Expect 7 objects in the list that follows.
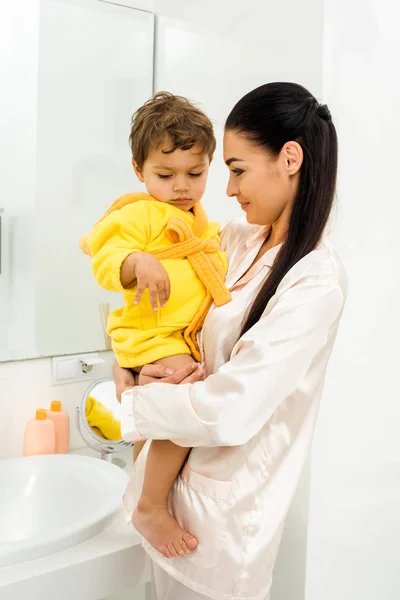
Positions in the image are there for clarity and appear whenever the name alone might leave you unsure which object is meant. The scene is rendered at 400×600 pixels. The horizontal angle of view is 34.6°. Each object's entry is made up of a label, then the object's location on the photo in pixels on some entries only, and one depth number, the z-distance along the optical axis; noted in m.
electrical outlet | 1.83
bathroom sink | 1.56
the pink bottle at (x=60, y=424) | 1.78
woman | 1.00
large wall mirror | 1.74
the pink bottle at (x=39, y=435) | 1.73
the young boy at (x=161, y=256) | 1.14
